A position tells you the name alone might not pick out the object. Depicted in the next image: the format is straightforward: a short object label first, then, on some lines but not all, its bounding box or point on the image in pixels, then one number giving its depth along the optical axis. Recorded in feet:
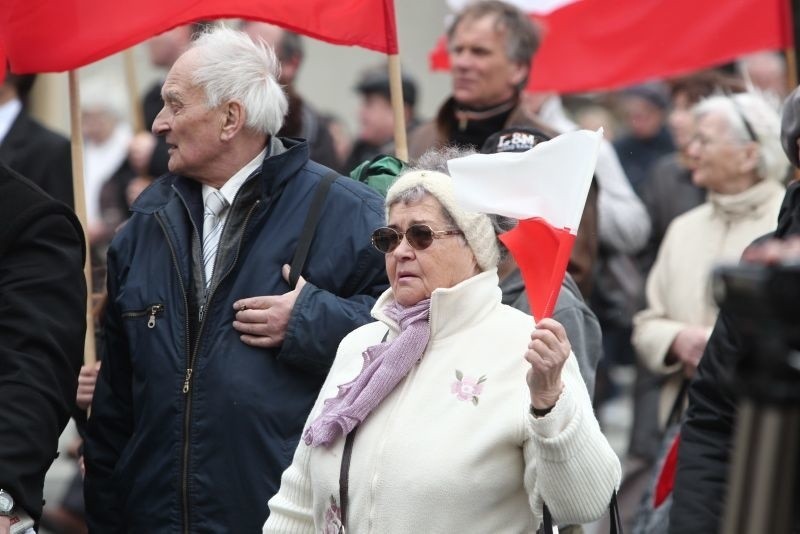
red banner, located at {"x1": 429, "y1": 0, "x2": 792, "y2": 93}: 48.47
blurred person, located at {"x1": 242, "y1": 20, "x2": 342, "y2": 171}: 45.24
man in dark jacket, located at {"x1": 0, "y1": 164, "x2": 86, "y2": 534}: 27.27
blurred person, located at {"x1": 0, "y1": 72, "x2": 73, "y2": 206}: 43.06
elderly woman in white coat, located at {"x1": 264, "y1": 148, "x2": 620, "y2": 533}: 24.06
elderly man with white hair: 29.73
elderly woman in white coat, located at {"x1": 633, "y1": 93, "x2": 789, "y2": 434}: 42.63
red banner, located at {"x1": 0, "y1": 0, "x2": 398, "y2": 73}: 34.78
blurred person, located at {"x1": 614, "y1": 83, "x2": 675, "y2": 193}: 76.07
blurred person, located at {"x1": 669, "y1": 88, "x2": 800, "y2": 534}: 24.73
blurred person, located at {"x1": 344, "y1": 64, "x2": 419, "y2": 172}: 65.98
